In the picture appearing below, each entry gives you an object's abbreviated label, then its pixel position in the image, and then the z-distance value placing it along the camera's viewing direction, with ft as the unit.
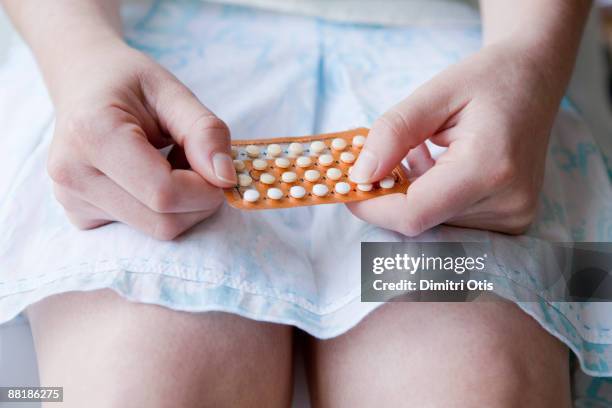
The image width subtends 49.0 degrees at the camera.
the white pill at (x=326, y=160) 1.95
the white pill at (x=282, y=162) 1.94
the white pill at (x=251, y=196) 1.79
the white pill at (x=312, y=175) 1.89
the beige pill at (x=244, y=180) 1.85
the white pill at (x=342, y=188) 1.84
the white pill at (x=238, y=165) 1.90
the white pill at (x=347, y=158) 1.94
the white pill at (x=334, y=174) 1.89
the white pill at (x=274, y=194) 1.82
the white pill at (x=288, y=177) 1.89
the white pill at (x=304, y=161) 1.94
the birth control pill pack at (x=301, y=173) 1.83
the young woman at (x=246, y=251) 1.73
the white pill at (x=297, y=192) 1.83
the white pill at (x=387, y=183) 1.89
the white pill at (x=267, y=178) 1.87
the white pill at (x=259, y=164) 1.92
